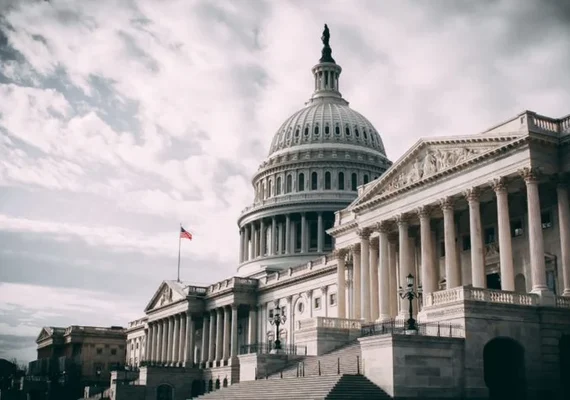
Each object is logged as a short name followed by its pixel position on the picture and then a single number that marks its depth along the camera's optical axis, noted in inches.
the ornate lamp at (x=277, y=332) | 2439.7
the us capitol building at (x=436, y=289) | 1798.7
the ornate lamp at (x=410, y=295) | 1805.6
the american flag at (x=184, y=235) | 4731.8
